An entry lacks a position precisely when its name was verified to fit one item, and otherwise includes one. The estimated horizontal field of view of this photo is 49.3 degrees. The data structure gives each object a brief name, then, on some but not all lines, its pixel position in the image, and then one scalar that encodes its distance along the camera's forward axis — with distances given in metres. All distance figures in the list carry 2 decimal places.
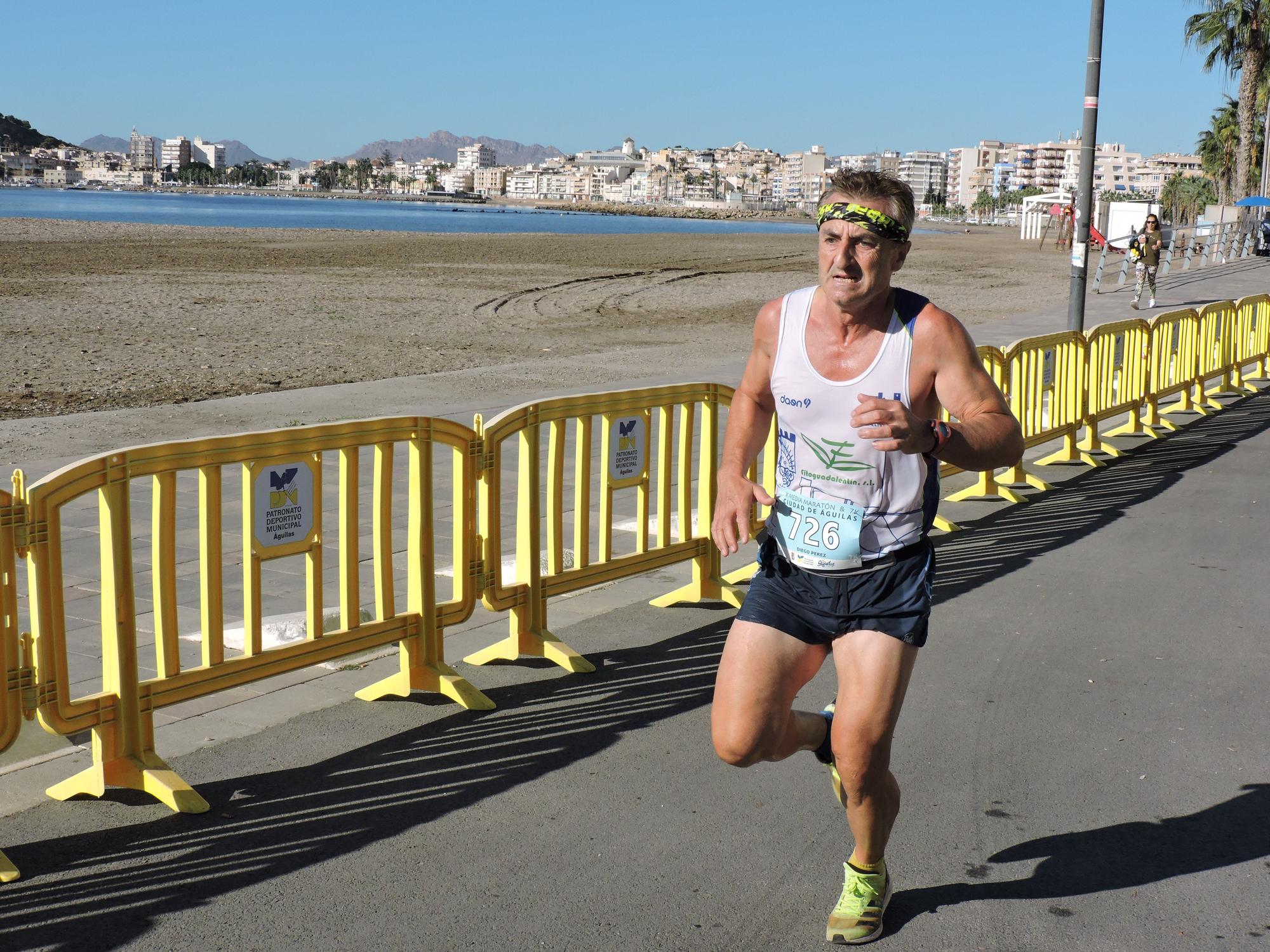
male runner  3.38
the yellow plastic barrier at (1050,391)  10.20
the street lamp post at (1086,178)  14.48
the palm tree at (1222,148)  83.81
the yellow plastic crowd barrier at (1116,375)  11.54
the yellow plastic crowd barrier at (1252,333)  16.27
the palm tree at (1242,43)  50.75
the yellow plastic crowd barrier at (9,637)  3.94
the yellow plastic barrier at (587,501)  5.77
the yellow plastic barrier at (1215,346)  14.55
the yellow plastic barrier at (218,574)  4.13
